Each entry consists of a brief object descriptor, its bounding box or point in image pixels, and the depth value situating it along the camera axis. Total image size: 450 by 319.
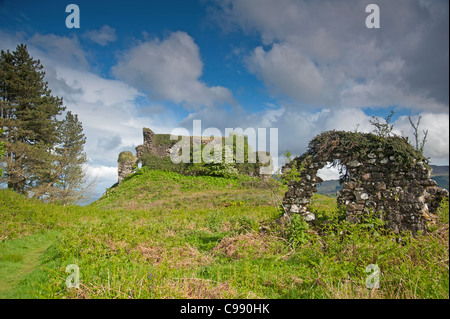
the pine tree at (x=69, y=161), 22.51
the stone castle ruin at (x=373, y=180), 6.88
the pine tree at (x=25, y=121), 18.38
